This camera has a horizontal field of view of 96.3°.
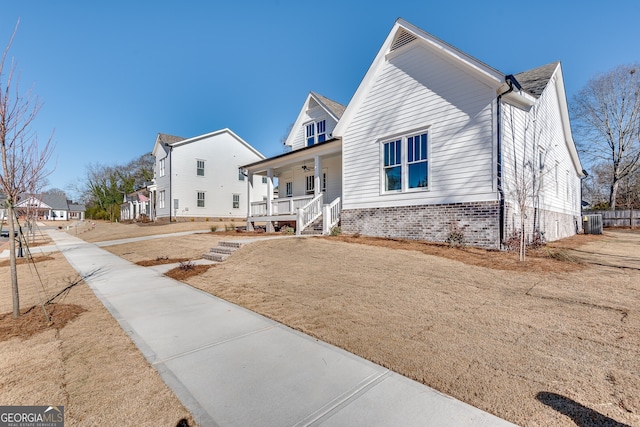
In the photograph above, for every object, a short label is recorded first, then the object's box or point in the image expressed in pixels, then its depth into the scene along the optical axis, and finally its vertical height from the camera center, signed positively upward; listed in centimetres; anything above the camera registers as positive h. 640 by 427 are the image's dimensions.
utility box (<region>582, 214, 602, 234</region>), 1831 -62
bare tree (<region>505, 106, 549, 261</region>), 904 +187
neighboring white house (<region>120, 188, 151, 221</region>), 3478 +123
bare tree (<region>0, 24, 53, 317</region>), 391 +66
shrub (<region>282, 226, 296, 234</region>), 1461 -81
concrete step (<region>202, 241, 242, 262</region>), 923 -124
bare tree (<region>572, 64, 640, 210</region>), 2588 +918
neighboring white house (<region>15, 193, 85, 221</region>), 7100 +180
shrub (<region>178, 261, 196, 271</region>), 785 -144
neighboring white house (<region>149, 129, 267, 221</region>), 2770 +393
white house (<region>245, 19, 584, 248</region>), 877 +249
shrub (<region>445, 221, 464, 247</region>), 911 -67
